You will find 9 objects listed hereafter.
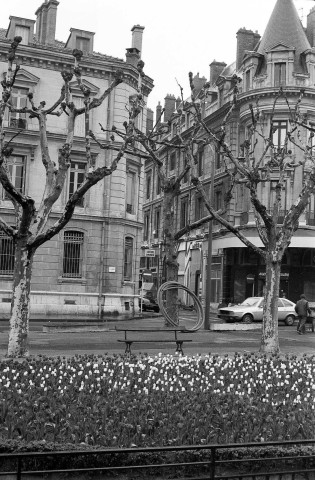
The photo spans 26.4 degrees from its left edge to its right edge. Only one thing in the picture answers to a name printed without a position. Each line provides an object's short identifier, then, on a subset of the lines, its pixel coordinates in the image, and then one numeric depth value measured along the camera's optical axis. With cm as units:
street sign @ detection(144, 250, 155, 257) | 3712
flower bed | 732
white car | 3350
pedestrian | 2709
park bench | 1481
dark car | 4622
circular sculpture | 1934
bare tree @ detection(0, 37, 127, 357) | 1377
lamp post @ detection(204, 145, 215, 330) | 2717
